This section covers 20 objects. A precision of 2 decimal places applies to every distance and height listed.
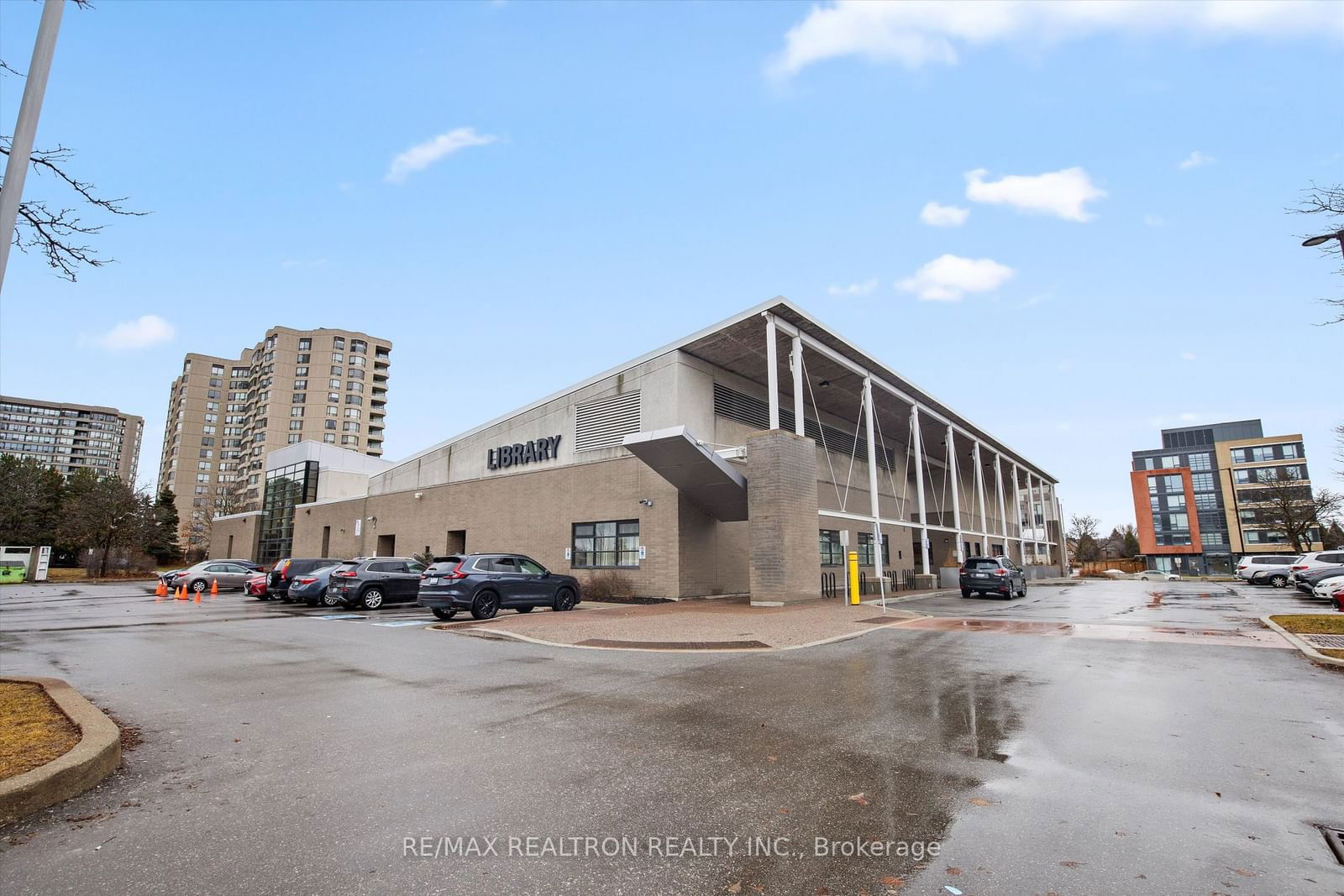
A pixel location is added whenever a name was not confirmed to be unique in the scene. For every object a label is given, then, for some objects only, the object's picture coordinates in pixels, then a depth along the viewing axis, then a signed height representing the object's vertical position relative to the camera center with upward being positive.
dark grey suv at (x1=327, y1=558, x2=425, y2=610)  20.64 -0.74
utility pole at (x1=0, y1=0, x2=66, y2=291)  4.96 +3.38
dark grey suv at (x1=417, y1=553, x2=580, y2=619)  16.39 -0.69
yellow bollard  20.77 -0.72
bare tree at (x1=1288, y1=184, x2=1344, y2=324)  11.96 +6.23
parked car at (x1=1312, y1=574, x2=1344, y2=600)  21.29 -1.02
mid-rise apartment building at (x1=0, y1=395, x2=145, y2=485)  136.38 +26.72
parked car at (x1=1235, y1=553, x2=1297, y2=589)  36.66 -0.74
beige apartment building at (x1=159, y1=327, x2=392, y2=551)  90.19 +20.97
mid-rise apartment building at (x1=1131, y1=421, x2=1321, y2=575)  82.94 +8.89
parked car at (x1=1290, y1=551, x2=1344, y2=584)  26.69 -0.20
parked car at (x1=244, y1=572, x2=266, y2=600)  27.45 -1.12
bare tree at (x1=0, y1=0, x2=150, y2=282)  6.45 +3.34
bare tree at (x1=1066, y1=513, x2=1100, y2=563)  91.19 +2.75
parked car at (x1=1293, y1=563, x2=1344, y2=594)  25.28 -0.80
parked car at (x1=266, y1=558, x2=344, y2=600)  25.06 -0.39
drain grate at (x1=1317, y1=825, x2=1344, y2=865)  3.40 -1.51
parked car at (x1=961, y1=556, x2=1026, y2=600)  26.80 -0.81
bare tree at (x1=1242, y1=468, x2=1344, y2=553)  49.50 +3.62
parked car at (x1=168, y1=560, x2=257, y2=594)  31.13 -0.75
